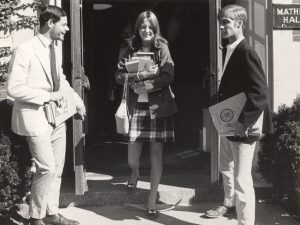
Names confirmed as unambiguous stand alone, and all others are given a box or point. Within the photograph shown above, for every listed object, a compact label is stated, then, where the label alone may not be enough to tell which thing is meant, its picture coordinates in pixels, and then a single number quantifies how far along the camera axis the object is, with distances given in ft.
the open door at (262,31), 18.26
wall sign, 17.95
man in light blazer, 13.37
